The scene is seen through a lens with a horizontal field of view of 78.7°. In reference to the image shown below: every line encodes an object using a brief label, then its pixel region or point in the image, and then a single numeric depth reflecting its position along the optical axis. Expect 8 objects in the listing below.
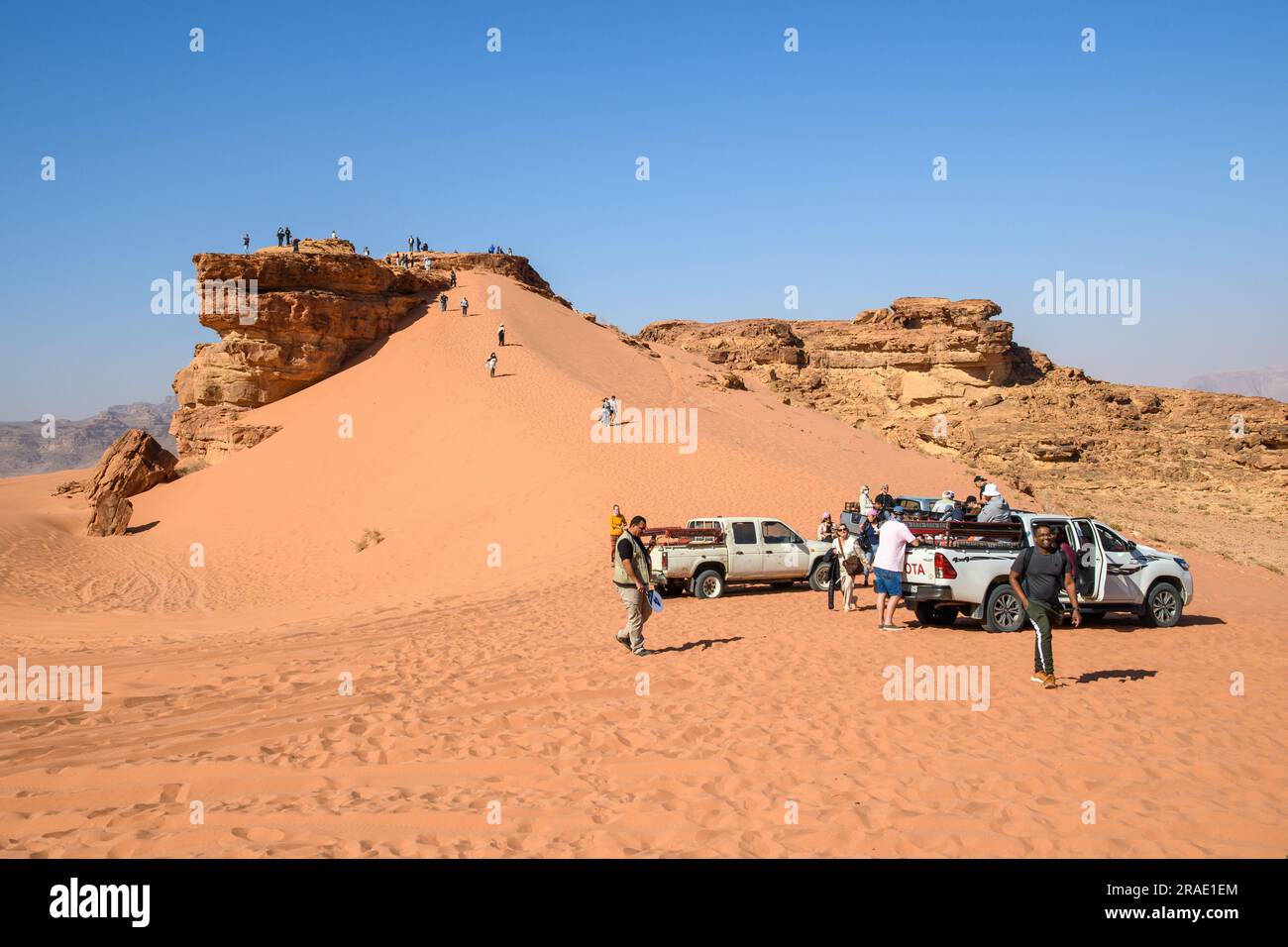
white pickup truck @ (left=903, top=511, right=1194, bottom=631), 11.89
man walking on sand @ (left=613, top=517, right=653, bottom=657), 10.41
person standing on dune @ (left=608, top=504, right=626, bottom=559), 16.22
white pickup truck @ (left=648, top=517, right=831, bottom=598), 15.77
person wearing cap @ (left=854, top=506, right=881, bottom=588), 15.64
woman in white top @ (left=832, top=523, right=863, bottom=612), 13.86
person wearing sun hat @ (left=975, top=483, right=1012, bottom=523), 13.81
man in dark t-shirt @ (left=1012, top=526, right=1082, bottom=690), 8.84
